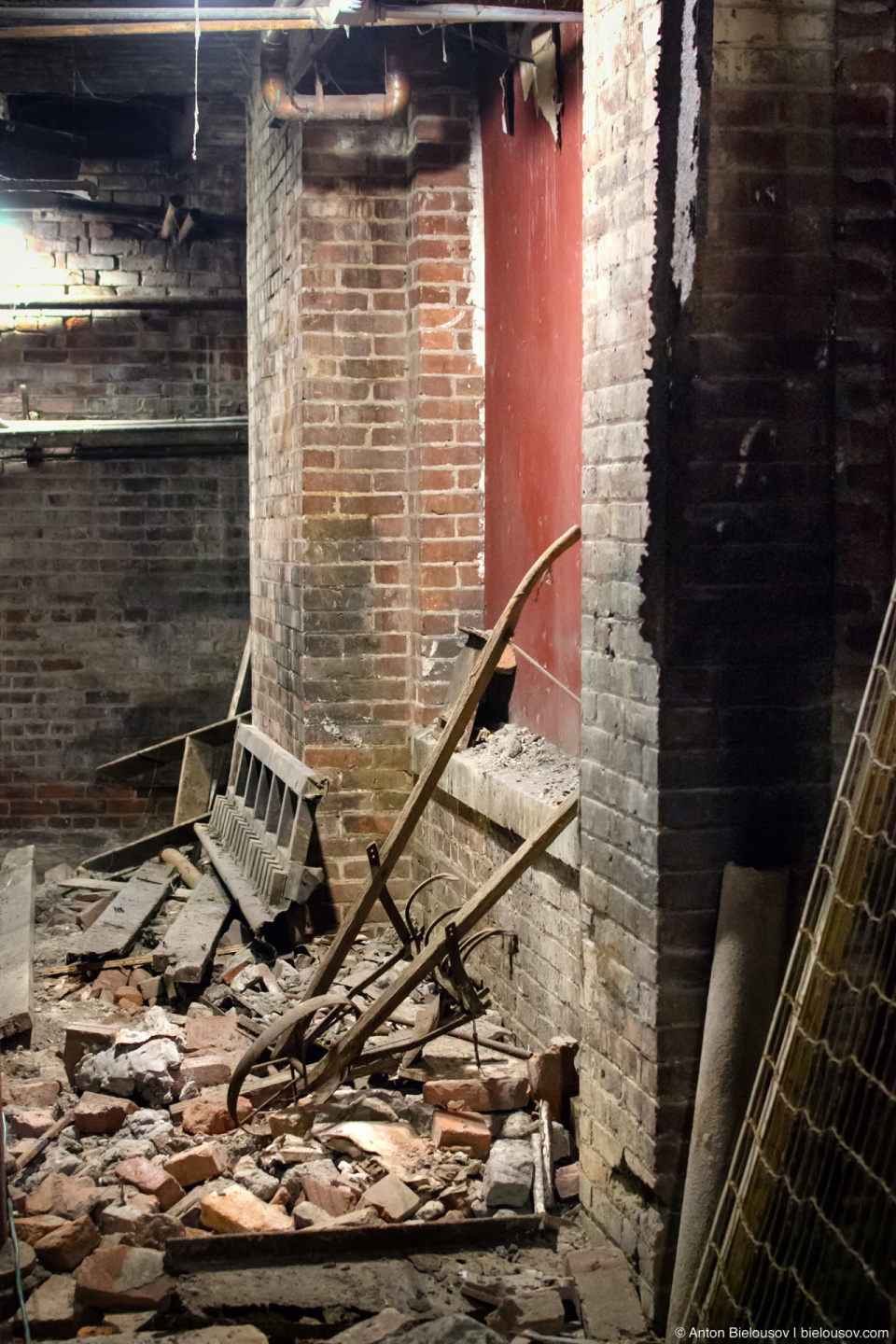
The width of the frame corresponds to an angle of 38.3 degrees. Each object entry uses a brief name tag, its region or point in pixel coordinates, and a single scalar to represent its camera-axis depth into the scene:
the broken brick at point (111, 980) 5.24
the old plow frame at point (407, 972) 3.41
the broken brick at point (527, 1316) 2.79
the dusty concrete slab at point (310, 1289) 2.91
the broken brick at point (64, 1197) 3.32
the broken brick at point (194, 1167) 3.49
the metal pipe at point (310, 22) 4.02
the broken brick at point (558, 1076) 3.58
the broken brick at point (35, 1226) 3.17
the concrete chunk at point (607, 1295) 2.80
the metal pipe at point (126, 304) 9.28
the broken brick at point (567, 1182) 3.38
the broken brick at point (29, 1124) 3.83
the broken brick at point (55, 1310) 2.86
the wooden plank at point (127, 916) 5.43
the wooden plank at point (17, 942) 4.46
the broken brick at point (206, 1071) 4.12
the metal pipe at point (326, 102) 5.18
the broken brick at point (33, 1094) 4.04
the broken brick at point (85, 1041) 4.27
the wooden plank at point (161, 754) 7.82
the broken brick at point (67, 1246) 3.09
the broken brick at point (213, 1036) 4.40
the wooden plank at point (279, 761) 5.44
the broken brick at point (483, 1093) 3.72
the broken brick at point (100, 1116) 3.83
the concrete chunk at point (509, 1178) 3.29
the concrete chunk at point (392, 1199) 3.26
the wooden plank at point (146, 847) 7.30
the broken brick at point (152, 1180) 3.39
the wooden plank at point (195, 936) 4.97
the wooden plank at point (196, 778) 7.71
